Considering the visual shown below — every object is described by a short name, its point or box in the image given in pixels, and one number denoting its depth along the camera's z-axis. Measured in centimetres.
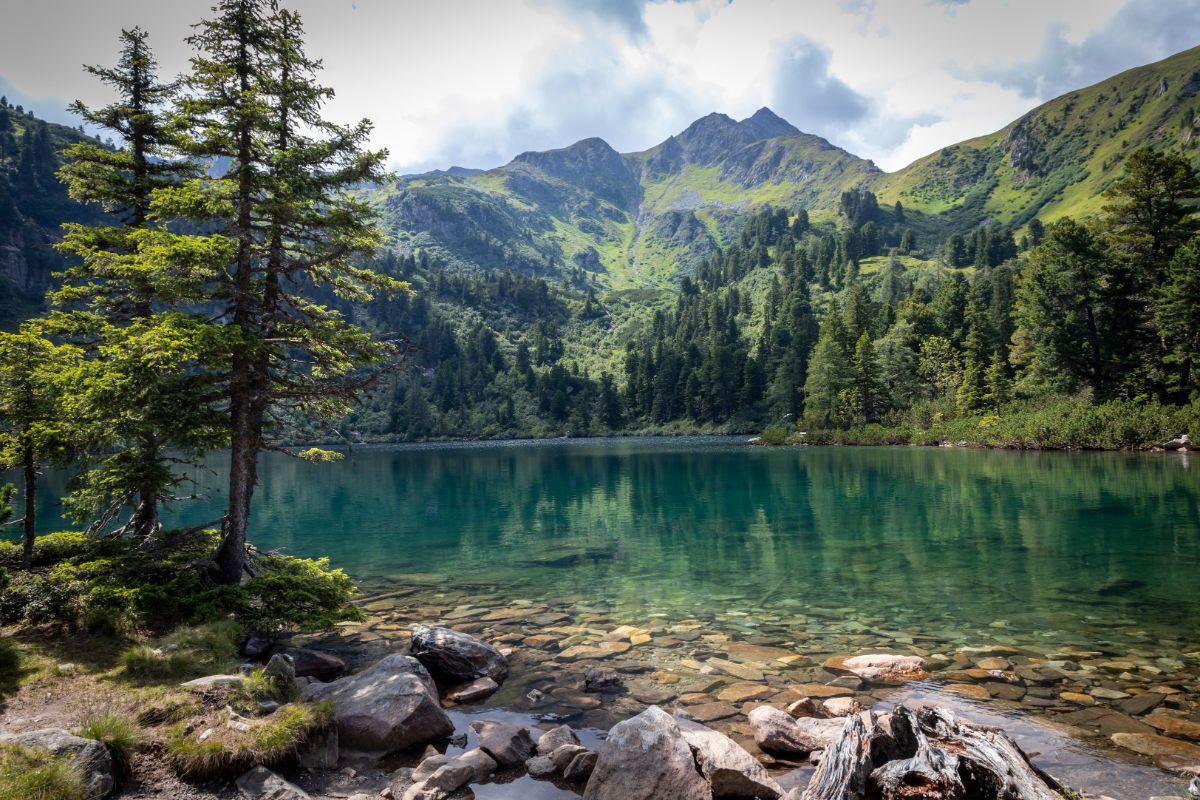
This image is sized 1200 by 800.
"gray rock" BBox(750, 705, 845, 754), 858
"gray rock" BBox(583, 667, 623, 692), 1140
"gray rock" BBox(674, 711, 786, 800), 738
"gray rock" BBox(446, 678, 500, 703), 1109
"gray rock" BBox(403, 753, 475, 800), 762
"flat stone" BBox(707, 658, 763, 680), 1175
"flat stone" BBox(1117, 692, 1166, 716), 939
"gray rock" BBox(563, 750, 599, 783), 818
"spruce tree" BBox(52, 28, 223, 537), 1174
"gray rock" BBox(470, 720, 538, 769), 860
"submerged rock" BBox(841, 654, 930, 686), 1120
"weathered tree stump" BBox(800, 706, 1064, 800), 539
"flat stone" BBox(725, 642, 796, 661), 1280
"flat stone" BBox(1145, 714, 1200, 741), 855
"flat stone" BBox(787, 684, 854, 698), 1069
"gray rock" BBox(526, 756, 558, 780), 832
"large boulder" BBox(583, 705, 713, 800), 714
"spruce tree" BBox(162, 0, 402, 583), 1435
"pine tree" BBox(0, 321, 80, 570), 1223
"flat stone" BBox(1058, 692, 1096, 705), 980
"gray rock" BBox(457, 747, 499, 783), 821
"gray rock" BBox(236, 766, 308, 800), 718
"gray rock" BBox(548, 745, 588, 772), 842
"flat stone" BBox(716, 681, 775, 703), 1078
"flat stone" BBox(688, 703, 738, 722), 1004
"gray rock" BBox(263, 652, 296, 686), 978
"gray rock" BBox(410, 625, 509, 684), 1202
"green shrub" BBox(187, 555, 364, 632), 1305
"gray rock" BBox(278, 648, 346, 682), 1203
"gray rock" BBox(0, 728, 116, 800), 656
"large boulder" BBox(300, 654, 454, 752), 919
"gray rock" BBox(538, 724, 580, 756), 887
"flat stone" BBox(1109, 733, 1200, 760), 802
